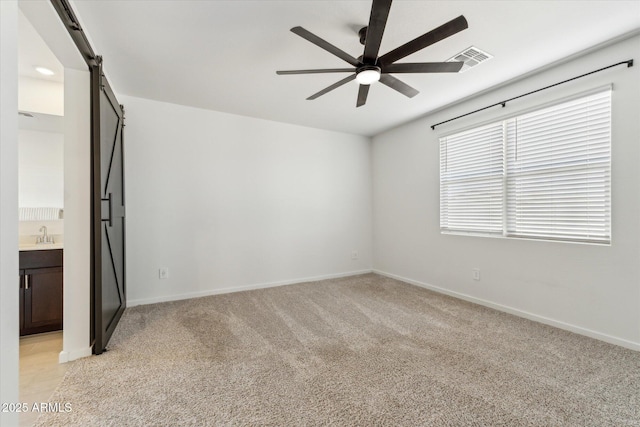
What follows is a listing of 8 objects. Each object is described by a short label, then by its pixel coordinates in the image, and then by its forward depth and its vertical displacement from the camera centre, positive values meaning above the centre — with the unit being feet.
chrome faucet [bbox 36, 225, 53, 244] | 9.29 -0.82
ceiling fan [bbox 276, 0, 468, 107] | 5.05 +3.73
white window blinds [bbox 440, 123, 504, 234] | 10.31 +1.48
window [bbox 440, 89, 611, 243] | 7.77 +1.41
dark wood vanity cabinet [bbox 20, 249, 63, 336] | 8.10 -2.41
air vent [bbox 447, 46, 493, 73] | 7.72 +4.83
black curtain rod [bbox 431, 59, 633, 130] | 7.14 +4.22
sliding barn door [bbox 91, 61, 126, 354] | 6.91 +0.11
